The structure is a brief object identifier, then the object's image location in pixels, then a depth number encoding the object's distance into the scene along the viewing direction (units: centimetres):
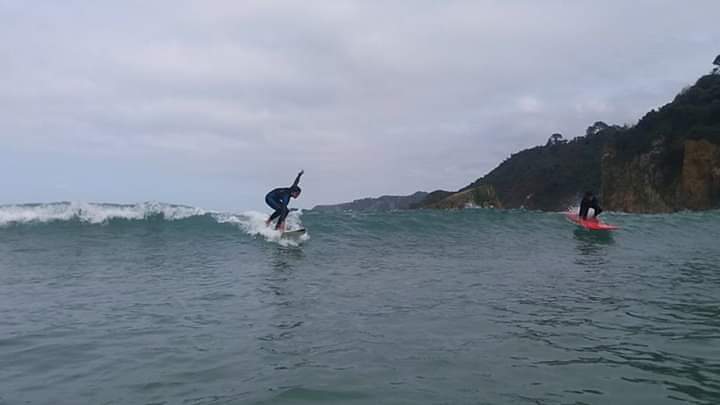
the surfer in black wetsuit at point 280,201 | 1495
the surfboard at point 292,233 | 1487
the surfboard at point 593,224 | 1789
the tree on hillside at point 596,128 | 9031
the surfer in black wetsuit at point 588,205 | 1827
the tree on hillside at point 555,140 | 9005
